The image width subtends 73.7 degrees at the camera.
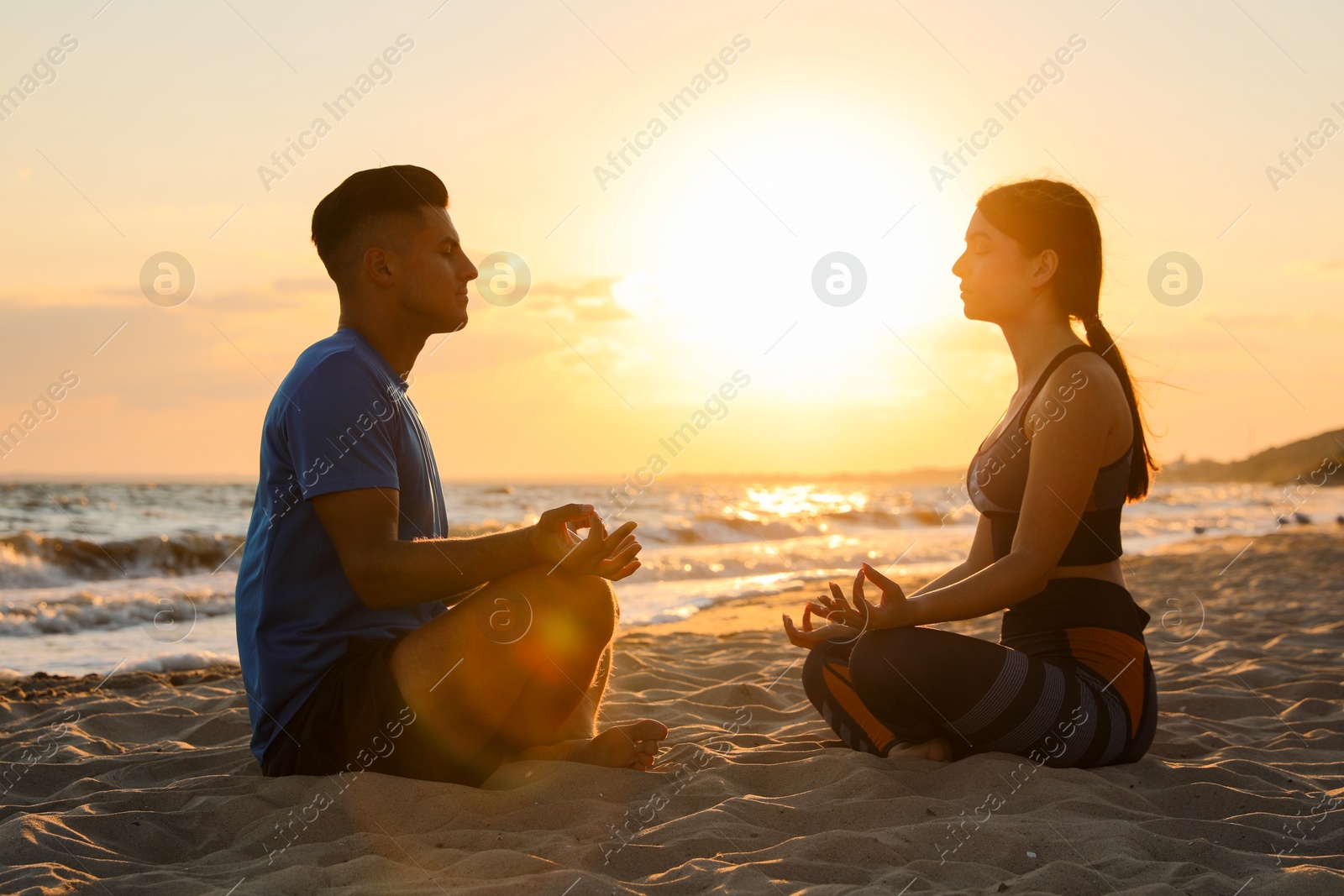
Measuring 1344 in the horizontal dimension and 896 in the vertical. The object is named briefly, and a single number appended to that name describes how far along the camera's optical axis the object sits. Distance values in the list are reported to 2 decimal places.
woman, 2.63
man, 2.38
